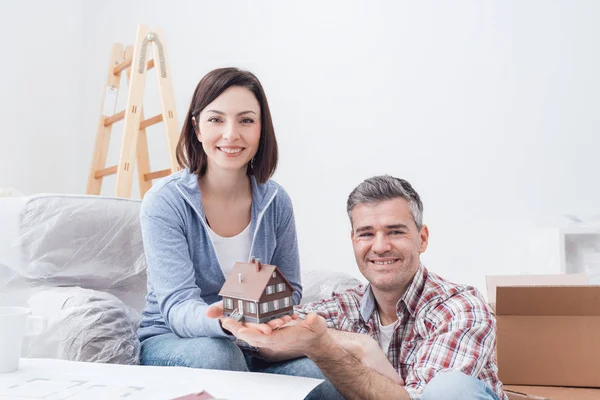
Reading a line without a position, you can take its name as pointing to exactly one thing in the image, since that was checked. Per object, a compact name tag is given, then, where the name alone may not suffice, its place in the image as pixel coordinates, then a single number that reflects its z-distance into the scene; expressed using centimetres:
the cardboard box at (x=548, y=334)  132
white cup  84
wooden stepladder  211
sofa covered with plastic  114
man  90
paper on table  72
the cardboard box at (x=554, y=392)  130
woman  102
